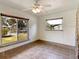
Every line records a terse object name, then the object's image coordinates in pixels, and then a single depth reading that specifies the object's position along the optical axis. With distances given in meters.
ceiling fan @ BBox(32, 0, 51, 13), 1.80
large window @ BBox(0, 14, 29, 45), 2.35
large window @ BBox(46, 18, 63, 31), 3.19
